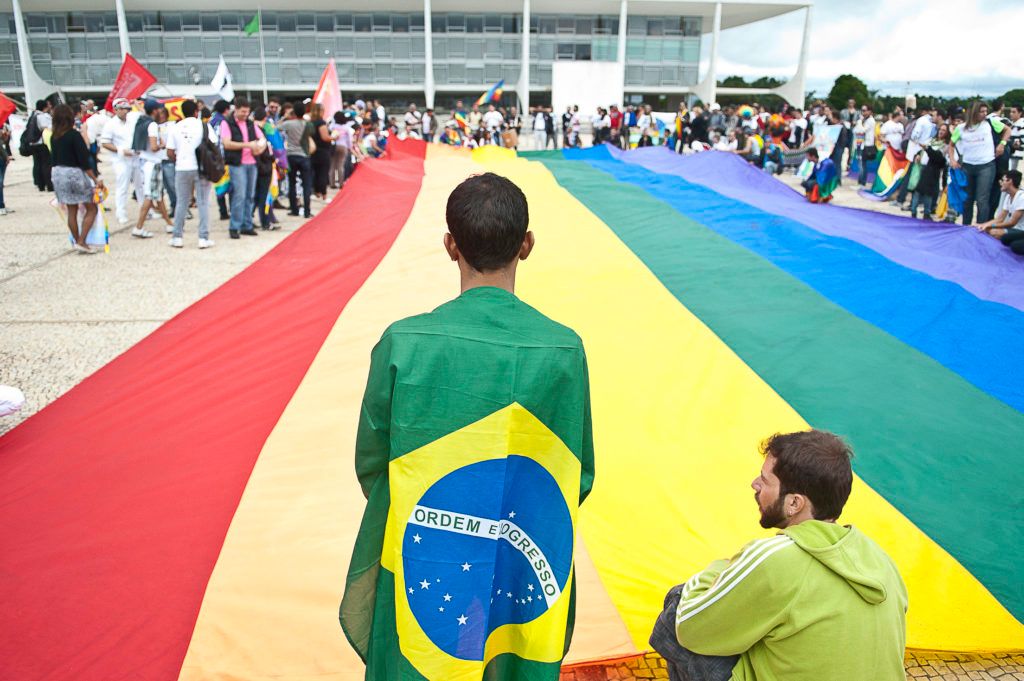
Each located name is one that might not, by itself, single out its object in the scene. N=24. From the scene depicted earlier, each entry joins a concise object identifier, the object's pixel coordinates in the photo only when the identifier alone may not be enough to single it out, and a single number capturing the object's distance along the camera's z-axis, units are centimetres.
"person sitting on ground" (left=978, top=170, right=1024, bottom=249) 578
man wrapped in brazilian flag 129
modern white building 3089
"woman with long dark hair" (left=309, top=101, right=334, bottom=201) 936
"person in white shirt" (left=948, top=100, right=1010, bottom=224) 817
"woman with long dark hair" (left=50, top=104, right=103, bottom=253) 628
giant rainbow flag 220
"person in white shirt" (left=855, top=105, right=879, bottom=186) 1280
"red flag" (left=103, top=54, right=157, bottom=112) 965
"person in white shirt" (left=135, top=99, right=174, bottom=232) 780
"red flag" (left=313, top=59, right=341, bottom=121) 1111
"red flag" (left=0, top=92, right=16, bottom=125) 848
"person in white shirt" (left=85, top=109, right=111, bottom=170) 884
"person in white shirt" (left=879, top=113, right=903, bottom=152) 1138
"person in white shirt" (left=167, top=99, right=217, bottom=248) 686
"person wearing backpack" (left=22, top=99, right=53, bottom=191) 997
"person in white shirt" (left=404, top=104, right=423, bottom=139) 1881
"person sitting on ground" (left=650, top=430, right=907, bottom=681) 141
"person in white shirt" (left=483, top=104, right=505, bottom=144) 1914
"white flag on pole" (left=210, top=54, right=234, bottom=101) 1112
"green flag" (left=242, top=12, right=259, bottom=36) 1568
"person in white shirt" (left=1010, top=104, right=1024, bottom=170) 925
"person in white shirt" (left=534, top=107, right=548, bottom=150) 1958
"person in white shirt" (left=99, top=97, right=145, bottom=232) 788
